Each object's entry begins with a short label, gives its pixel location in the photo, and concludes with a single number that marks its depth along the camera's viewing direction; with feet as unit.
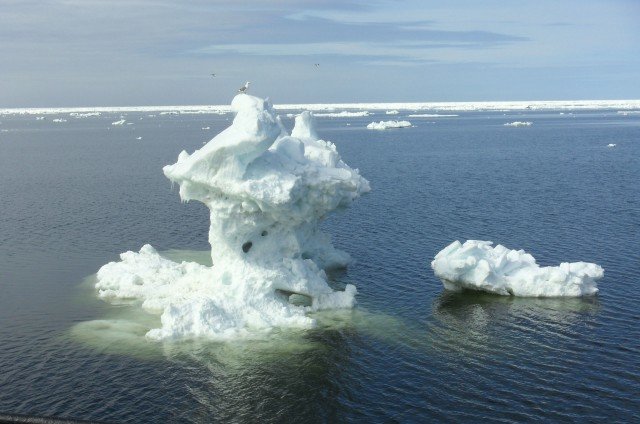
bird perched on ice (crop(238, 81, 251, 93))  139.33
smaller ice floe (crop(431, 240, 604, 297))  128.98
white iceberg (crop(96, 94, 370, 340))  116.26
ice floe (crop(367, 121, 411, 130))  635.25
